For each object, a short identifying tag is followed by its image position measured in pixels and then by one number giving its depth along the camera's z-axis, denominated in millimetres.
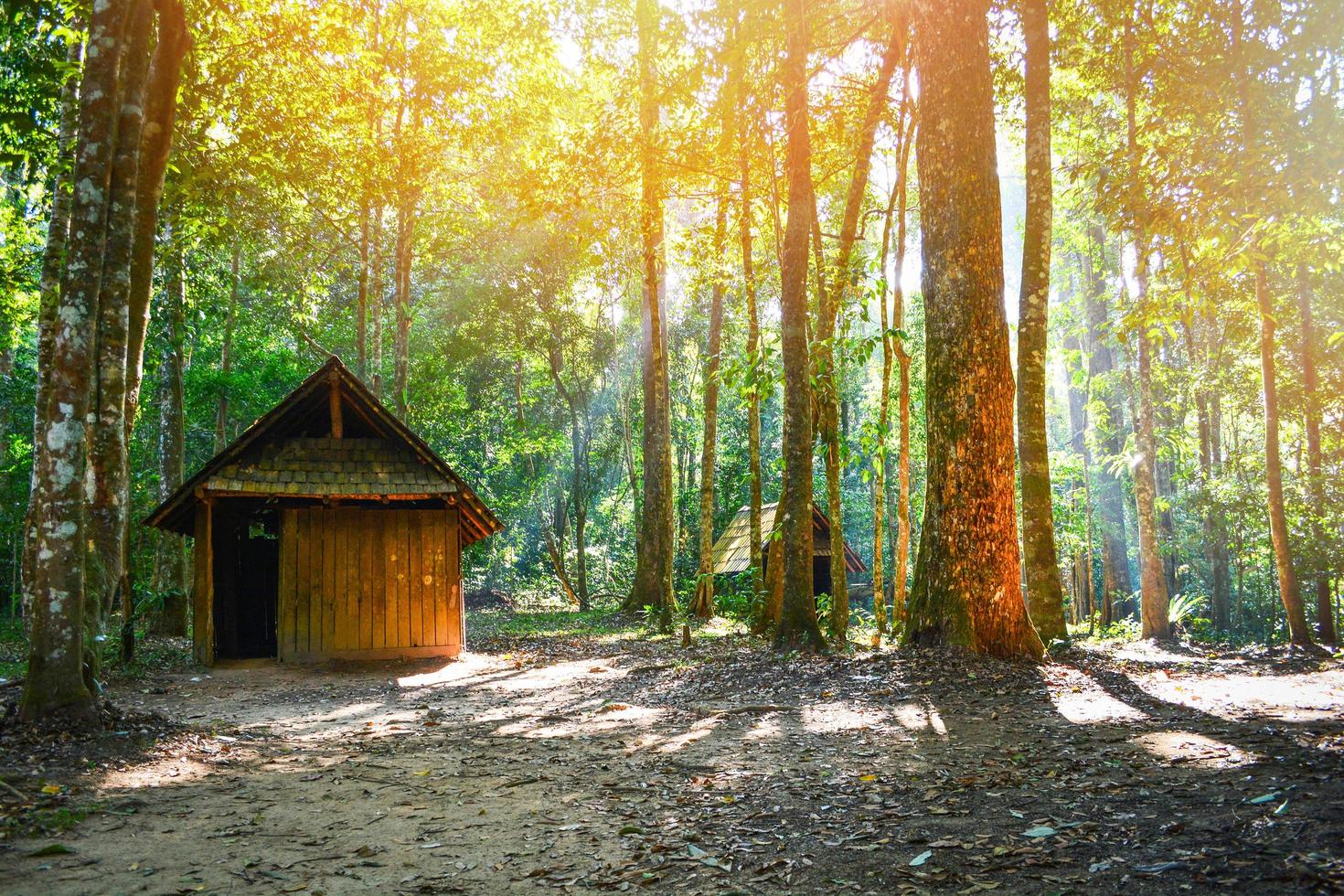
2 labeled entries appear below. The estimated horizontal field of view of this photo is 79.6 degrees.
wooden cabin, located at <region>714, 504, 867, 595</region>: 23500
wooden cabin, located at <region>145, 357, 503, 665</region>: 12852
